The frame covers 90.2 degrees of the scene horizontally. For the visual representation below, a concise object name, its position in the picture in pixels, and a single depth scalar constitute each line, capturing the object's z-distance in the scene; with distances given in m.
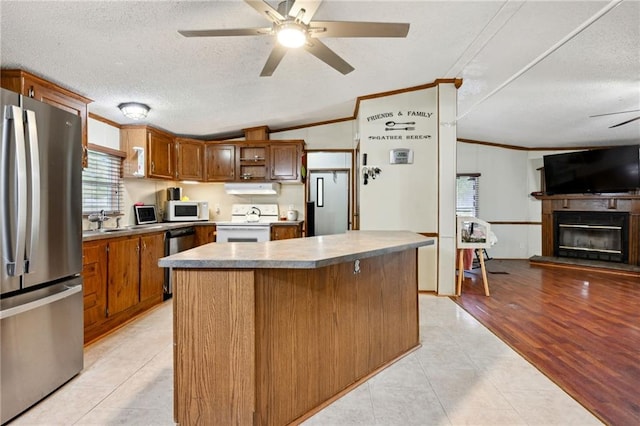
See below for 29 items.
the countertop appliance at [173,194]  4.99
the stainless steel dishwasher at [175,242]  3.99
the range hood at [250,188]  5.11
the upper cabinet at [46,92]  2.49
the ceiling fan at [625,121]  4.54
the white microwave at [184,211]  4.86
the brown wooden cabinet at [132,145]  4.20
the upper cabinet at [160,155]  4.32
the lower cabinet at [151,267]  3.45
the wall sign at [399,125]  4.19
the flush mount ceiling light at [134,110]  3.49
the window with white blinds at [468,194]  6.89
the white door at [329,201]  6.63
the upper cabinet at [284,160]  5.18
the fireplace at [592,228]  5.79
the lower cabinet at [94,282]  2.67
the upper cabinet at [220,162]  5.20
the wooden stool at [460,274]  4.07
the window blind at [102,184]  3.63
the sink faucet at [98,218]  3.36
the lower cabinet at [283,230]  4.95
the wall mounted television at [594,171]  5.68
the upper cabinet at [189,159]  4.93
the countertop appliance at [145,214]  4.35
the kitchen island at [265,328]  1.51
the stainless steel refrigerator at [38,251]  1.71
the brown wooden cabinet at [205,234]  4.83
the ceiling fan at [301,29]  1.82
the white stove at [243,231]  4.84
